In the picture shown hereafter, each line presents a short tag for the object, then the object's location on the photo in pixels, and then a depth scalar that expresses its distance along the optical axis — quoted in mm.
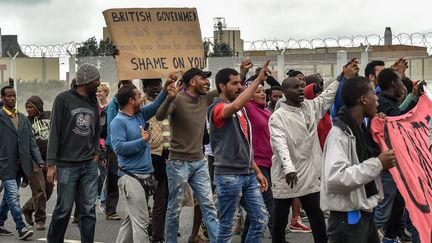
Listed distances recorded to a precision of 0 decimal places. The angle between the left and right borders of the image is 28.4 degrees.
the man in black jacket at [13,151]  10055
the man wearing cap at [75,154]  8047
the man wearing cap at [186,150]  8242
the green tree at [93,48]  21266
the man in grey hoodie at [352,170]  5375
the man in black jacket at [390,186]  7891
